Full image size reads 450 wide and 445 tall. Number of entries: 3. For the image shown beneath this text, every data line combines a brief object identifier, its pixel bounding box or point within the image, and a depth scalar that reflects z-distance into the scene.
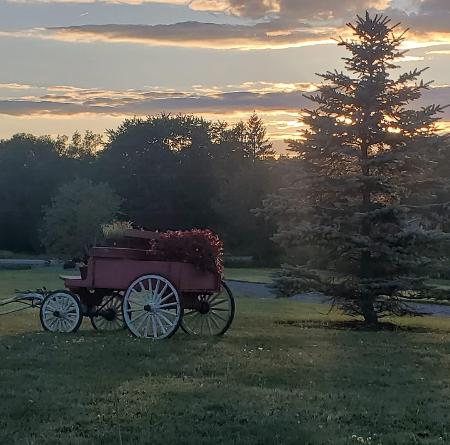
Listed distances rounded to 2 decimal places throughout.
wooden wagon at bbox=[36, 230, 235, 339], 12.05
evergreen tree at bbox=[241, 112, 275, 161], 93.50
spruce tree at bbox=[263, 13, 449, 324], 17.08
